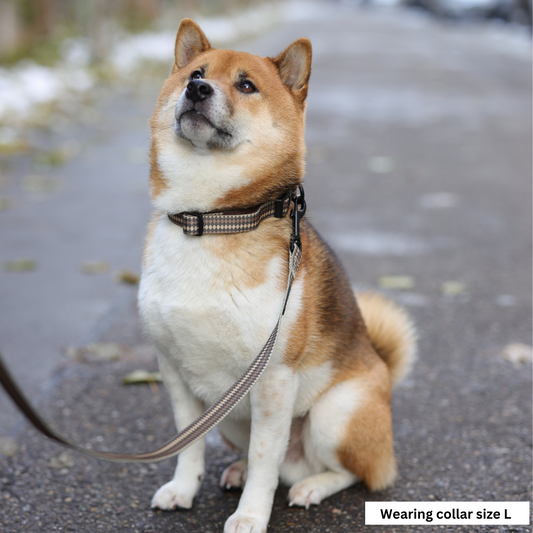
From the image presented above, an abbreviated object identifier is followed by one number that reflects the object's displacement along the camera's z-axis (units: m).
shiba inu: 2.36
